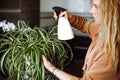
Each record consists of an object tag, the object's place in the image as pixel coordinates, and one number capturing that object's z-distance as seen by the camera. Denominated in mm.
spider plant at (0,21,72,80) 1382
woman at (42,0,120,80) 1037
